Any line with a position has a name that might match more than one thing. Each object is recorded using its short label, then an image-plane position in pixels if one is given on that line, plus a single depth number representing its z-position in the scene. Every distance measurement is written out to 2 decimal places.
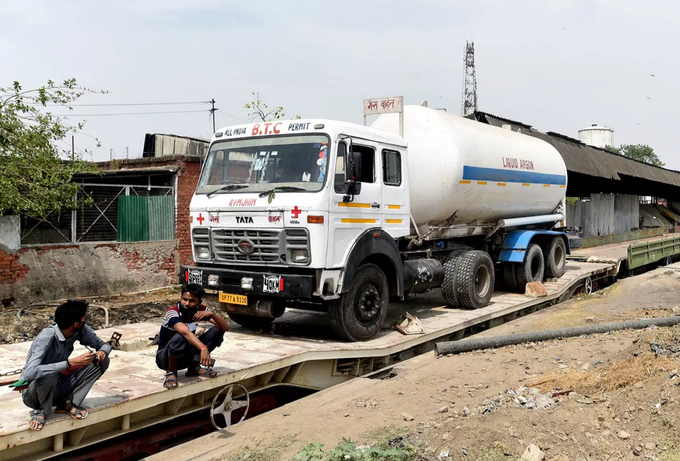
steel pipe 8.52
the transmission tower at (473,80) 63.97
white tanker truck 7.27
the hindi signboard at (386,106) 9.59
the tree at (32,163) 10.16
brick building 11.08
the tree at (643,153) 82.38
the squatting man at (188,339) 5.35
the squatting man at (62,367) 4.30
